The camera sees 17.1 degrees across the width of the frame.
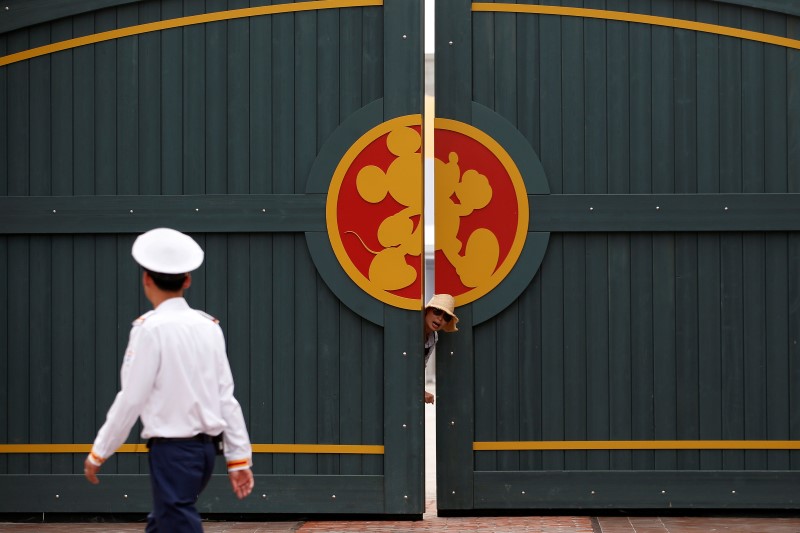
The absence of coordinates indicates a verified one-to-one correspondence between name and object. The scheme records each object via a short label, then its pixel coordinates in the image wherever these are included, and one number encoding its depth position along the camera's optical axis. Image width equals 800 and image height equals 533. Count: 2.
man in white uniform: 8.81
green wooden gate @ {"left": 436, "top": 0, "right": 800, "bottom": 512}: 13.07
